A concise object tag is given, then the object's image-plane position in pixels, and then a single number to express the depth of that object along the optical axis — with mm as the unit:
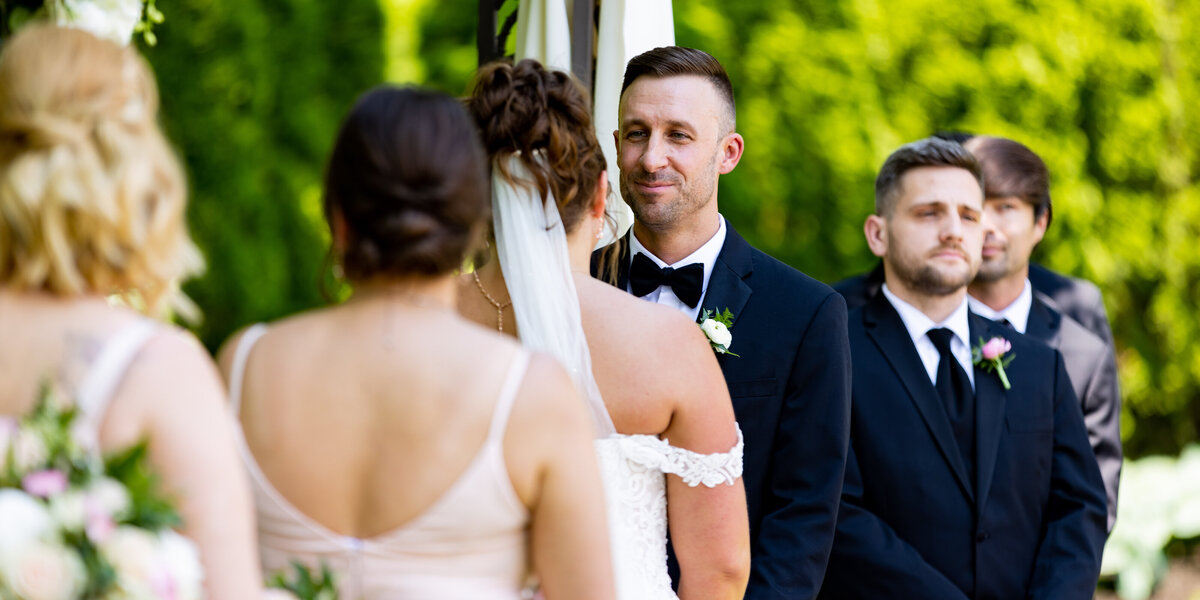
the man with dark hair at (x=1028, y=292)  4484
